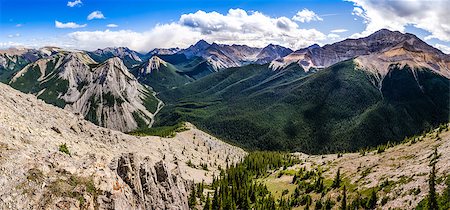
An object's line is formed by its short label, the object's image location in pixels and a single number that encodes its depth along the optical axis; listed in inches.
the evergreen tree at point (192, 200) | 4672.7
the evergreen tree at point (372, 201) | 3780.0
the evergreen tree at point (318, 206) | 4325.8
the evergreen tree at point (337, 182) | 4886.8
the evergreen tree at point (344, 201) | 3928.9
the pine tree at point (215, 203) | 4947.8
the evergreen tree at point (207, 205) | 4749.0
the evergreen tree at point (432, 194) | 3034.5
